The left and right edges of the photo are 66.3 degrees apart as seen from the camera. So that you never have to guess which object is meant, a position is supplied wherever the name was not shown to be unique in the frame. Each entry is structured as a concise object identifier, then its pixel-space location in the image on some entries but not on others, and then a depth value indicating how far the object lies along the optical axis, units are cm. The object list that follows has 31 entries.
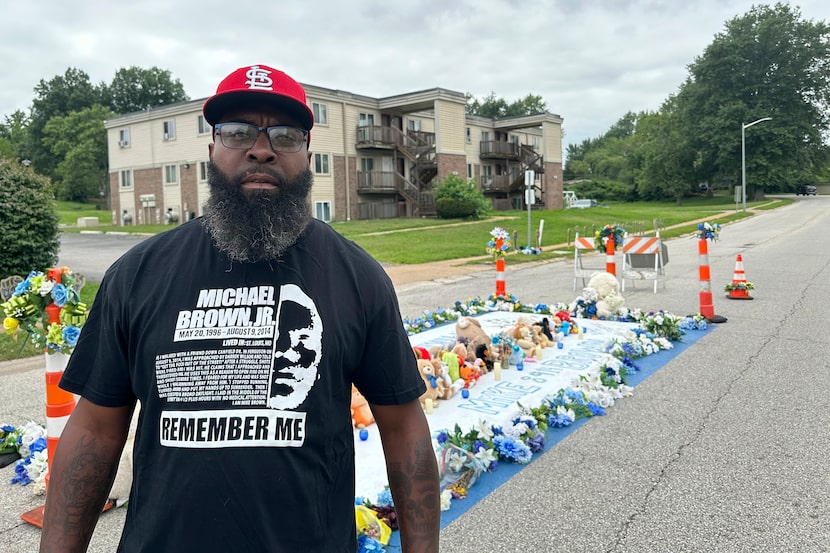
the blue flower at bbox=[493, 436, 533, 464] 486
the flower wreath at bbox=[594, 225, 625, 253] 1320
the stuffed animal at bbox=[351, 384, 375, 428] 546
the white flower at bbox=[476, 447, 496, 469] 471
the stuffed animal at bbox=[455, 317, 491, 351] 732
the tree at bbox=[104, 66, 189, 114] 7869
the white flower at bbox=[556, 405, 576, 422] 571
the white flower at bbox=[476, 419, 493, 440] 503
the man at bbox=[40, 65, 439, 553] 168
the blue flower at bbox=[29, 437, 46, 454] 500
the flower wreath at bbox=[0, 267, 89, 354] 439
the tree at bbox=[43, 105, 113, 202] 6316
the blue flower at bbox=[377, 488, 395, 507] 406
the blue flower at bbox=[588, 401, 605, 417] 594
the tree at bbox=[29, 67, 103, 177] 7569
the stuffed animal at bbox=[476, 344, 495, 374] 715
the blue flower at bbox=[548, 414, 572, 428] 564
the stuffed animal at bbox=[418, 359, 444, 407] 605
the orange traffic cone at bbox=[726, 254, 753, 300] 1239
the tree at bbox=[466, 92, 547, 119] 9062
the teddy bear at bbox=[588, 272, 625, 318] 1050
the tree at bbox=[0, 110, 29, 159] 7173
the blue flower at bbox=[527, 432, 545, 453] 506
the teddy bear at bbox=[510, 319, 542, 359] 785
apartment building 3819
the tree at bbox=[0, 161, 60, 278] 1257
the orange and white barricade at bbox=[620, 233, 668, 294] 1366
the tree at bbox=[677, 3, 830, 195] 6366
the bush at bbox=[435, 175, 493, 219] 3684
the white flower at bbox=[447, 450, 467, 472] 462
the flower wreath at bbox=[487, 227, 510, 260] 1136
